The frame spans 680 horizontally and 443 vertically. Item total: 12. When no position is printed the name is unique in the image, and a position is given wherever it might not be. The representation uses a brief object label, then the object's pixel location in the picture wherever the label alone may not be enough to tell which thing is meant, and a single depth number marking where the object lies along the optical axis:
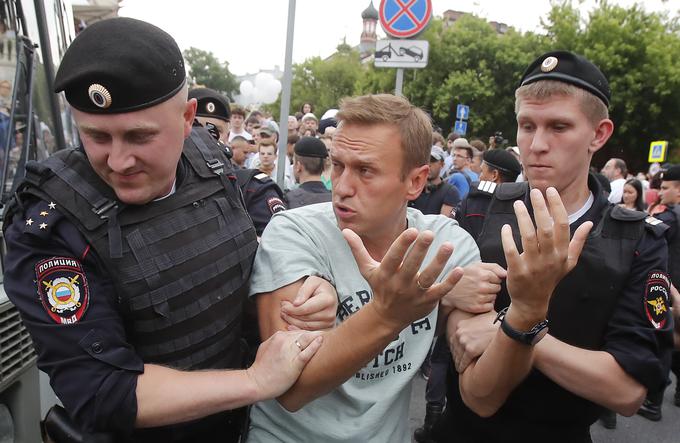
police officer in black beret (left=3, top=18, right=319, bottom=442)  1.29
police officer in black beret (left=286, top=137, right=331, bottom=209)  4.30
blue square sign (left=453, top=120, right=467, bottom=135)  13.78
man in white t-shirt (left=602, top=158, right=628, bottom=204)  8.23
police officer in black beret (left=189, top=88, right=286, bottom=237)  2.85
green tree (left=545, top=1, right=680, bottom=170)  22.38
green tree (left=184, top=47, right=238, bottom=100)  70.75
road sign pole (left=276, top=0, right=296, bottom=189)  4.36
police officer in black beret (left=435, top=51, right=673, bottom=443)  1.59
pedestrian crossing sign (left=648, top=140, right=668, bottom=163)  14.79
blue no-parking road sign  4.66
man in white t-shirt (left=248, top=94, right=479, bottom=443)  1.33
